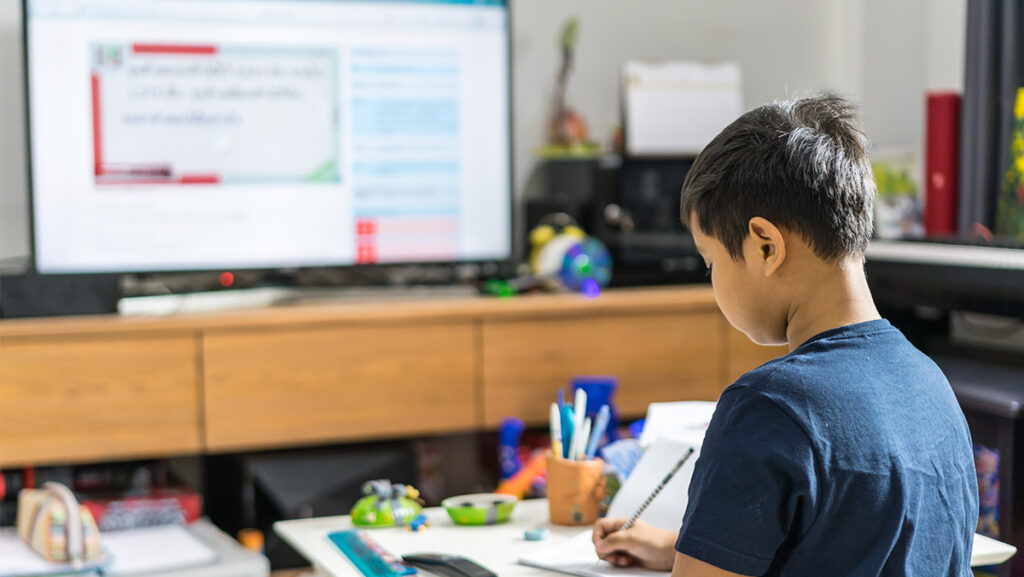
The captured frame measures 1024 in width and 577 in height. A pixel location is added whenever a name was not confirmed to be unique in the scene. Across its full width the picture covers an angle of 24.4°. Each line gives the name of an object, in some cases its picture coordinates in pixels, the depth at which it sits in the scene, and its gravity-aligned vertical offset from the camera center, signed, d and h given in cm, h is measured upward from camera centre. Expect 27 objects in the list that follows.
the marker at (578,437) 349 -43
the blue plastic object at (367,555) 326 -53
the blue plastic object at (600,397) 415 -50
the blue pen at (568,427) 350 -42
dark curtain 439 +9
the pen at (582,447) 349 -44
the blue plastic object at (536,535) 339 -53
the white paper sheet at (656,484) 332 -46
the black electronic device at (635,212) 476 -15
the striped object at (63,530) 403 -70
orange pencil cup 345 -49
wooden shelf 423 -47
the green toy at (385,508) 348 -52
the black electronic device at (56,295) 429 -31
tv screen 439 +3
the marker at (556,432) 350 -43
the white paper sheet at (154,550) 408 -78
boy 275 -29
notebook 322 -52
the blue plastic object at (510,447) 441 -65
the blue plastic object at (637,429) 382 -49
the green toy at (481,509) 346 -52
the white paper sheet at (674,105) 488 +12
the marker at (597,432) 353 -44
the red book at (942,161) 451 -4
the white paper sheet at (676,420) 348 -42
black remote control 322 -51
